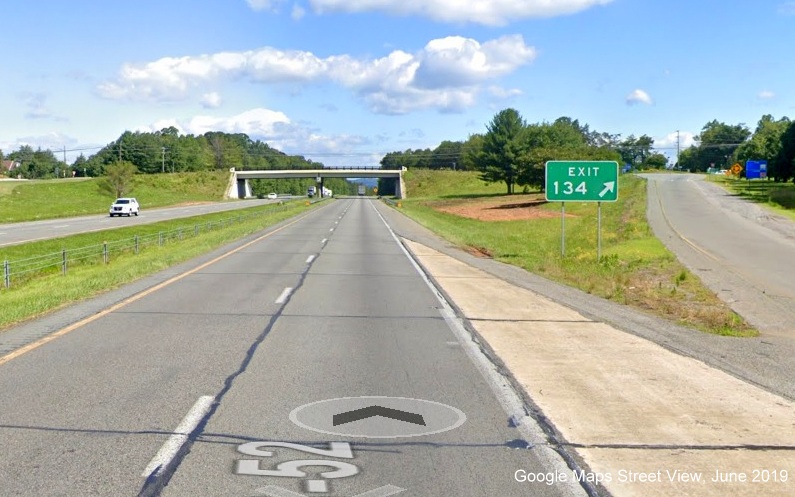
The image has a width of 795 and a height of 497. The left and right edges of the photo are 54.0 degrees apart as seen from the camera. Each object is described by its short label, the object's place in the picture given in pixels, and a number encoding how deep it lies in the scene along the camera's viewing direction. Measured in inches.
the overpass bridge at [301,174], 5698.8
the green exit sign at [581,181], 1109.7
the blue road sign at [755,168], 3095.5
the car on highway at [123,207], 2684.5
